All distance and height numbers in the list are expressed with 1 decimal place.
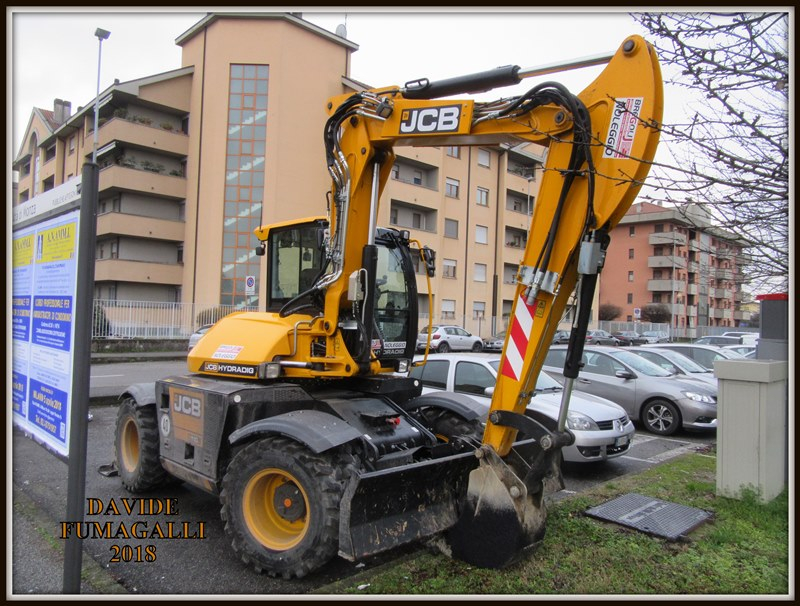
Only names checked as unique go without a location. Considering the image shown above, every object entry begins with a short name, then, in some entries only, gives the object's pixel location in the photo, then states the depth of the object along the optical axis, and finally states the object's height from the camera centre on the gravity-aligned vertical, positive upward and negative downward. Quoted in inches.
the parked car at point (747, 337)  1088.3 -28.4
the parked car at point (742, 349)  757.9 -35.4
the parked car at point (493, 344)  1304.1 -63.2
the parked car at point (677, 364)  474.1 -36.9
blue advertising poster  123.0 -4.8
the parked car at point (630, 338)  1737.2 -55.9
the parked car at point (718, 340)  1069.4 -34.3
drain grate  196.4 -69.9
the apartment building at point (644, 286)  2234.3 +145.1
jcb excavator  154.9 -19.5
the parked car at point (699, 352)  632.4 -33.7
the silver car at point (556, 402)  285.9 -44.4
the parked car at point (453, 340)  1243.5 -55.0
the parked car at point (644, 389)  393.4 -48.9
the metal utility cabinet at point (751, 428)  227.6 -41.9
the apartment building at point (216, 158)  1248.2 +341.3
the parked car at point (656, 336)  1873.0 -51.4
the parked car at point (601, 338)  1598.2 -53.0
